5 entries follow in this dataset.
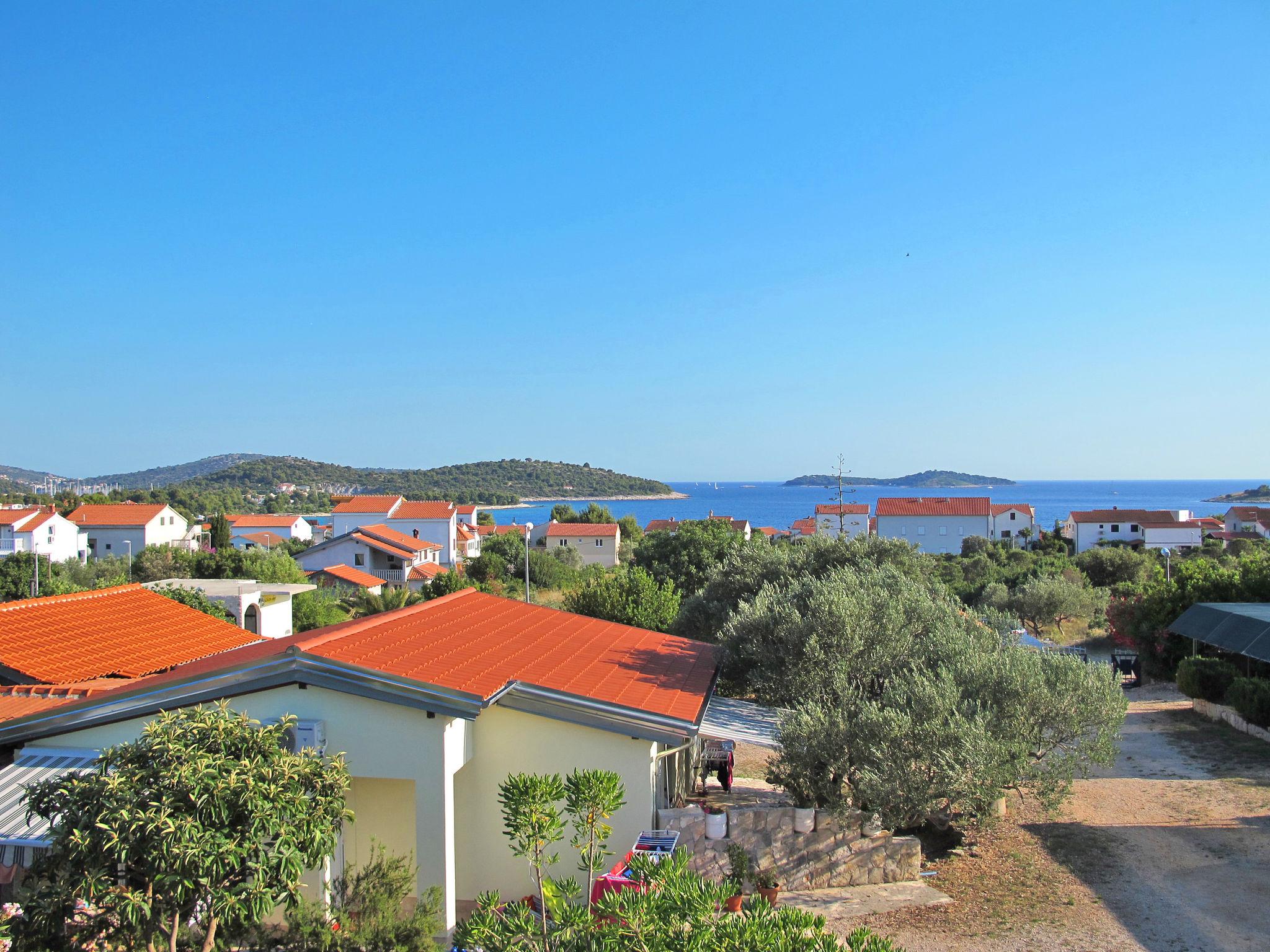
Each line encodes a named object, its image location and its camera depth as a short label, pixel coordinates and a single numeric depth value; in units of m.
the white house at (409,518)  75.62
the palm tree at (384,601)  38.09
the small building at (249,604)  31.44
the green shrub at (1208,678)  21.23
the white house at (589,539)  82.62
